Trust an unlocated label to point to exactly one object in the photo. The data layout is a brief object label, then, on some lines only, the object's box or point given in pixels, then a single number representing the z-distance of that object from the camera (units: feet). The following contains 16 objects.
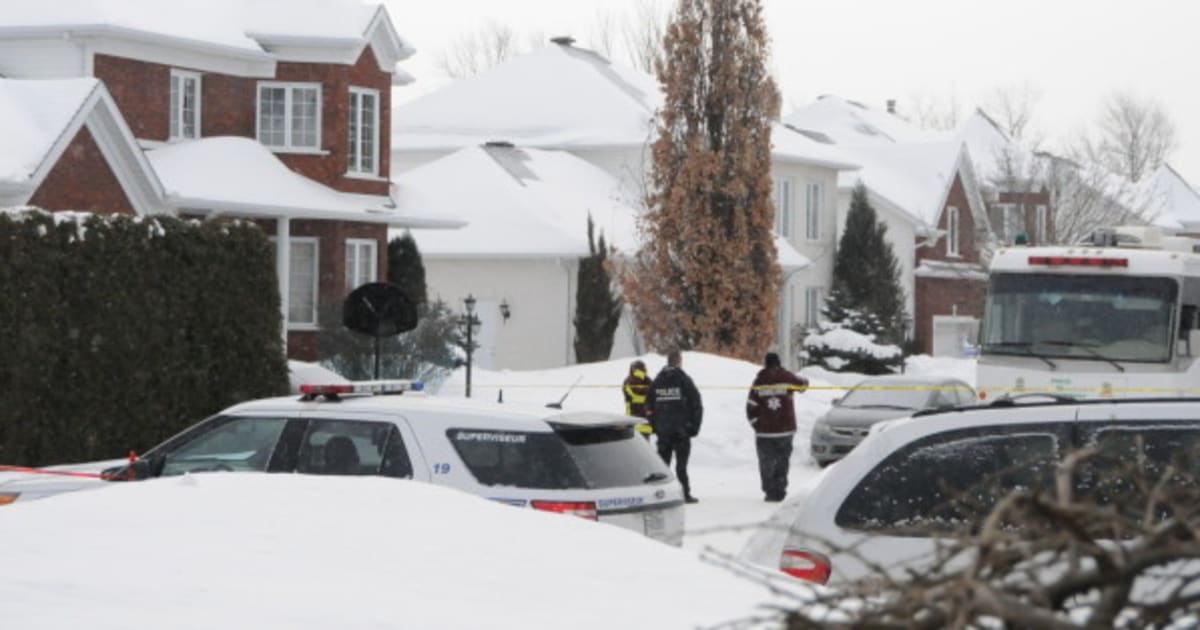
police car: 39.11
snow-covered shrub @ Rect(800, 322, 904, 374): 155.53
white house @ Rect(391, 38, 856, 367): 168.66
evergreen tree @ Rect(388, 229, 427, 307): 132.05
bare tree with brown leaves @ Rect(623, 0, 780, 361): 139.85
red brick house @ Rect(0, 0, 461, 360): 108.78
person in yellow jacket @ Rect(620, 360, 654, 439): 75.97
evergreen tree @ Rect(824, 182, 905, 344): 171.01
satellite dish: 76.74
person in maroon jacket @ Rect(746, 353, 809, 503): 73.46
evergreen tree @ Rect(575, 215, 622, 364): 144.77
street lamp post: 98.50
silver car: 88.74
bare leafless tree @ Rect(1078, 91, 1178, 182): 377.91
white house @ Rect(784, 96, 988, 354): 195.21
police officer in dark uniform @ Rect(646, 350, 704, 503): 72.54
